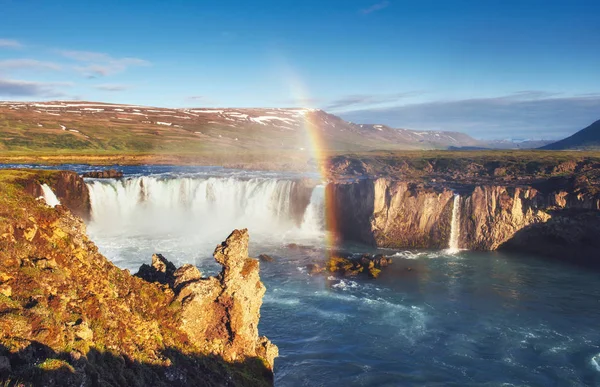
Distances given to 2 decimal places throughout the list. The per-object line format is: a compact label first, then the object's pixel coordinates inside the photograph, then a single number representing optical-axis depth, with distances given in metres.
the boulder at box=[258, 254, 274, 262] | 46.65
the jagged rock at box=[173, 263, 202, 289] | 15.84
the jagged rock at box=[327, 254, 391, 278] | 43.81
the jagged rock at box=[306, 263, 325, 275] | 43.19
